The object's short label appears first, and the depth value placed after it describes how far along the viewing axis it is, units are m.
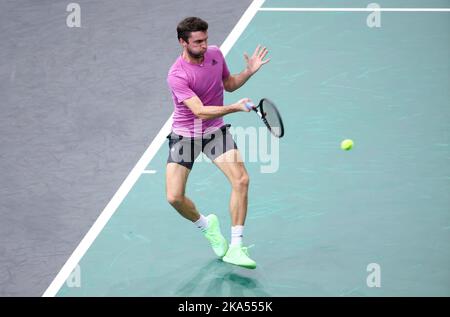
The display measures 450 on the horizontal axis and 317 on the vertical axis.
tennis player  18.81
